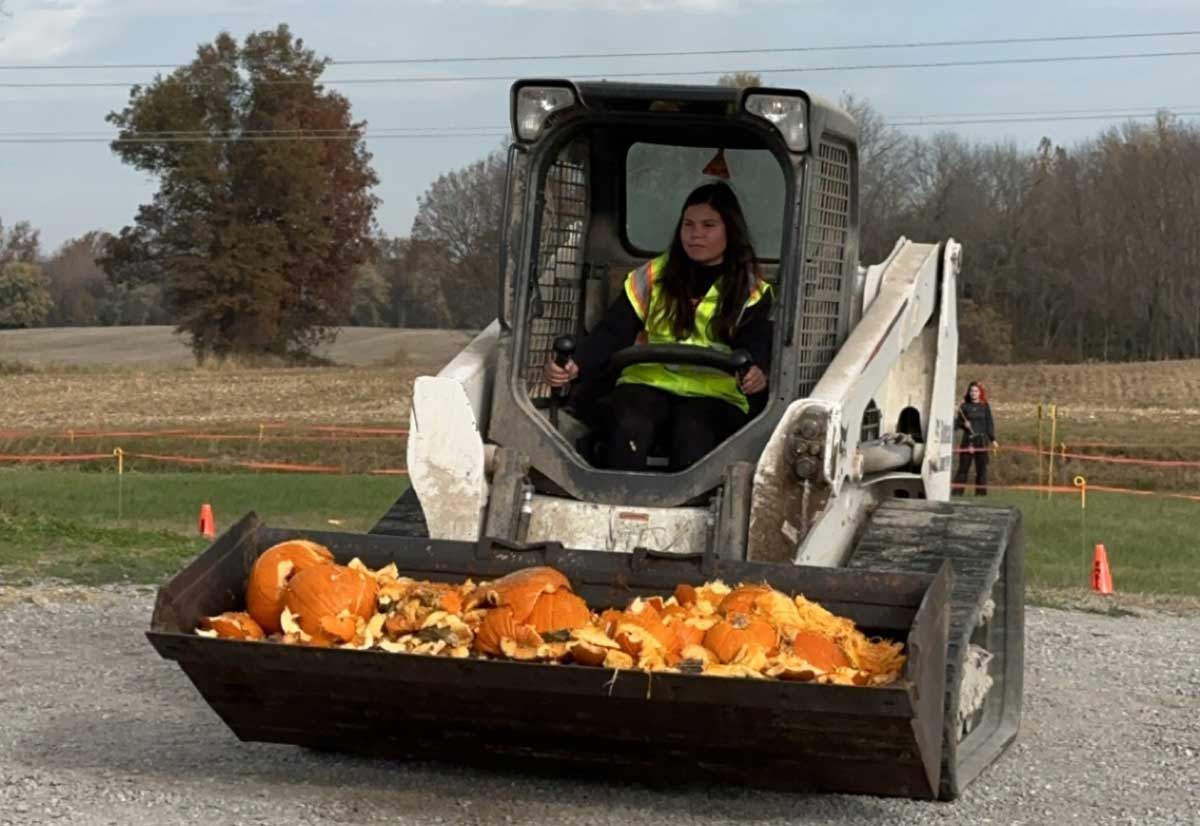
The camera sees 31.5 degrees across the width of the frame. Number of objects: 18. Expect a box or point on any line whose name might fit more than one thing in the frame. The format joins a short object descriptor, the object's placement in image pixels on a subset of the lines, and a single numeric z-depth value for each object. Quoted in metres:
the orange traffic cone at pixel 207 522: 18.57
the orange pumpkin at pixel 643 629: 6.39
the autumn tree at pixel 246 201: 69.00
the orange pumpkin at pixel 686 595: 6.83
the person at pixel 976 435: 27.88
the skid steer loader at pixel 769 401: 7.67
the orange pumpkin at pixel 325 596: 6.75
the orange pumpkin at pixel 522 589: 6.62
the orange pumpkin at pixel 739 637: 6.41
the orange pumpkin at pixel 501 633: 6.45
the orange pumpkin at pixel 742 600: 6.62
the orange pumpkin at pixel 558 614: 6.55
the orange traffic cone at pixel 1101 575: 16.03
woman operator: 8.16
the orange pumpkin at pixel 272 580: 6.92
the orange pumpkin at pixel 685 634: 6.51
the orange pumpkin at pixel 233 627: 6.78
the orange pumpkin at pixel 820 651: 6.38
